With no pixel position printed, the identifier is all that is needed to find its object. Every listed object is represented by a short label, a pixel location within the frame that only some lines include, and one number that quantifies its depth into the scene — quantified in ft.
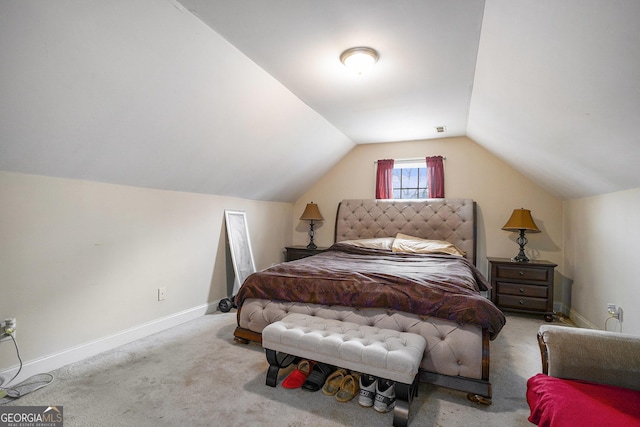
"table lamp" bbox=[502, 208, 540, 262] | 12.18
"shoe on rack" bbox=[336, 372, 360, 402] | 6.31
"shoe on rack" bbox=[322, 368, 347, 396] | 6.59
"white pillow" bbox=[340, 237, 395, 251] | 13.92
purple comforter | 6.63
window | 15.87
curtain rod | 15.58
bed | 6.41
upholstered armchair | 3.69
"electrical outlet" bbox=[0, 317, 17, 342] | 6.48
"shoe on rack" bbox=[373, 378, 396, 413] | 5.92
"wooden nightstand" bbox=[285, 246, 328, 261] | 15.89
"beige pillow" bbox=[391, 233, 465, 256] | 12.80
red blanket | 3.53
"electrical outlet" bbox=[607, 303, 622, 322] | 8.29
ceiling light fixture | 7.32
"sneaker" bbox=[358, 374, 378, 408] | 6.10
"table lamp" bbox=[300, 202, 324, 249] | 16.49
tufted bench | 5.49
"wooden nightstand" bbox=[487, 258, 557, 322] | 11.52
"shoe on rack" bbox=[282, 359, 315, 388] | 6.78
